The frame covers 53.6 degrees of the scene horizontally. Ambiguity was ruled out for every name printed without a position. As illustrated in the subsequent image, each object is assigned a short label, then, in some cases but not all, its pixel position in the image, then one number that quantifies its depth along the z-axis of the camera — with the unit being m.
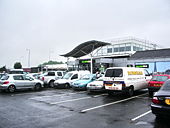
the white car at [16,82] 14.20
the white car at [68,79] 17.08
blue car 15.23
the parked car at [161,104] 5.40
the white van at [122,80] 11.06
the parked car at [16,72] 24.95
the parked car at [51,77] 19.17
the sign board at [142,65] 29.35
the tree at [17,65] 91.12
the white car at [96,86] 13.38
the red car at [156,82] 11.05
